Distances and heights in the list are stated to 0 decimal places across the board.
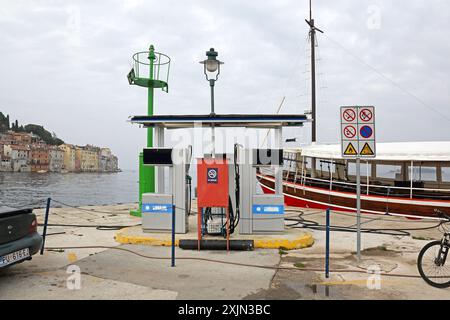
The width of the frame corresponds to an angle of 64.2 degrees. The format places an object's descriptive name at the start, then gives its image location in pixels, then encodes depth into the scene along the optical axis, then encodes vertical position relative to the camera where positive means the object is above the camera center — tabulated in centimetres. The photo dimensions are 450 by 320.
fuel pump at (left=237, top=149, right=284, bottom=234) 897 -95
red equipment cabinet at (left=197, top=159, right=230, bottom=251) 777 -51
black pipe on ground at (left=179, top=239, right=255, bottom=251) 779 -178
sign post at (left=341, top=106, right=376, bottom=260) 723 +61
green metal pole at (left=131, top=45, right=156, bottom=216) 1246 -32
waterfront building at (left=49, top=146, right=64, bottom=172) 14475 +219
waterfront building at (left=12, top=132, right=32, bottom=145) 13050 +978
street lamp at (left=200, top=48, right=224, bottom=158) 973 +268
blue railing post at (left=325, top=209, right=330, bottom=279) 587 -169
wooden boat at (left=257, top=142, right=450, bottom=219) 1437 -99
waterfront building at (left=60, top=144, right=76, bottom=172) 15558 +325
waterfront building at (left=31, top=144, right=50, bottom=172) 13412 +316
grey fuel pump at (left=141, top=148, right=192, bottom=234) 903 -90
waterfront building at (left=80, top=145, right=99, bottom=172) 17162 +255
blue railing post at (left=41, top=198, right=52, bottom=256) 731 -116
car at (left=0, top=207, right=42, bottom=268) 517 -111
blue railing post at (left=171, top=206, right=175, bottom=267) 642 -134
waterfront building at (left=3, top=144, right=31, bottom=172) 12738 +311
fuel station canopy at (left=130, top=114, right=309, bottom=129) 955 +118
